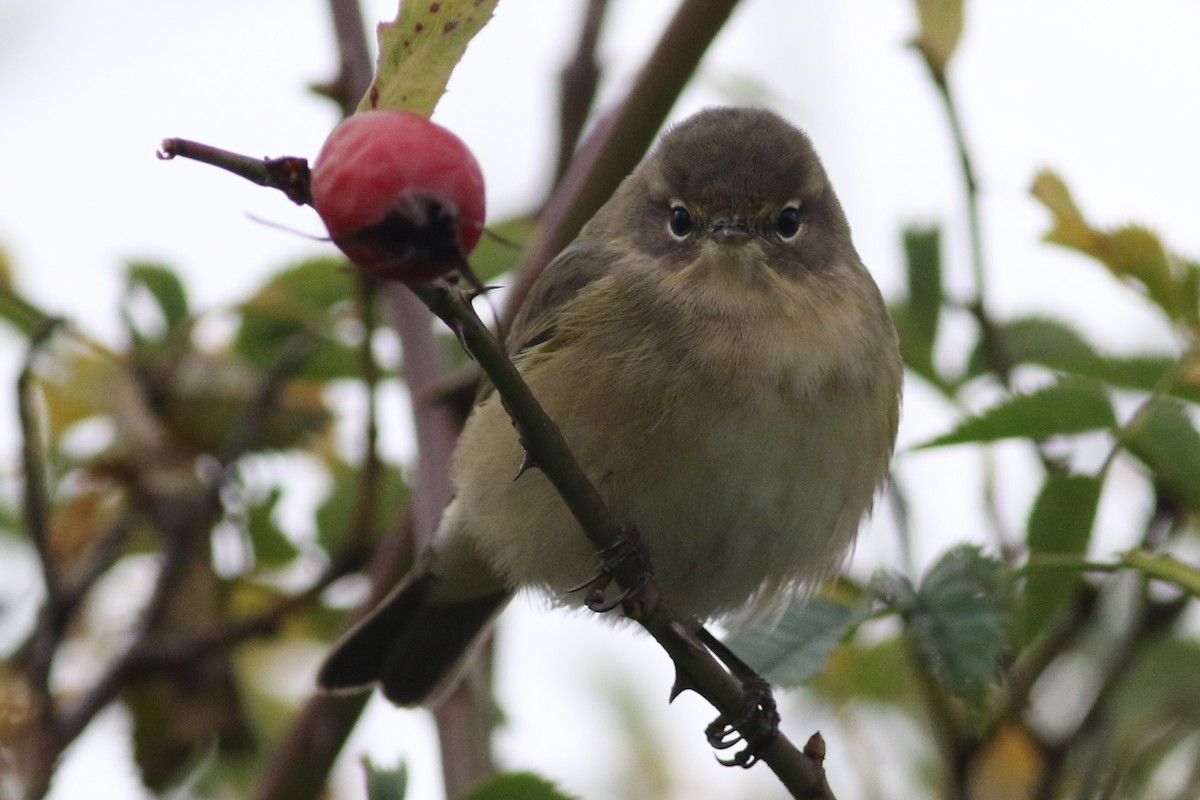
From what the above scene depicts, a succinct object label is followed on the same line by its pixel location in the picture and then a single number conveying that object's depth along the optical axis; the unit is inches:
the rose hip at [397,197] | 115.0
